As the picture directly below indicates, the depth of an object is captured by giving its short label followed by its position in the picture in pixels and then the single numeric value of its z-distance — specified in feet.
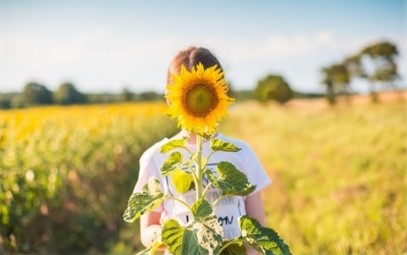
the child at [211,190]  6.17
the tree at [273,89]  117.39
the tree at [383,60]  115.65
